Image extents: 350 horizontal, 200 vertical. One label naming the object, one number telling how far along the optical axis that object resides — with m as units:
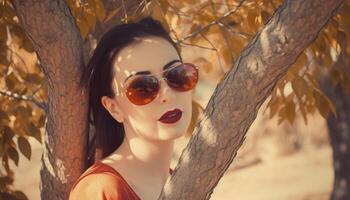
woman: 1.46
